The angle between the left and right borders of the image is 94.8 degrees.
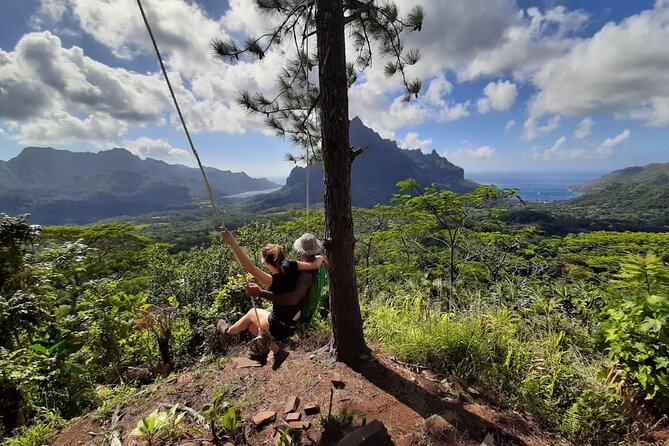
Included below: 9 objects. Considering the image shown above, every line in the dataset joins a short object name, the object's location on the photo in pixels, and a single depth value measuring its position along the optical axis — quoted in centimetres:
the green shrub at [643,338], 208
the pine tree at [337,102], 267
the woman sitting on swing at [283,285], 300
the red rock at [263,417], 217
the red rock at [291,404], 229
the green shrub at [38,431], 218
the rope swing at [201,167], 202
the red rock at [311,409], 228
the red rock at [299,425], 212
